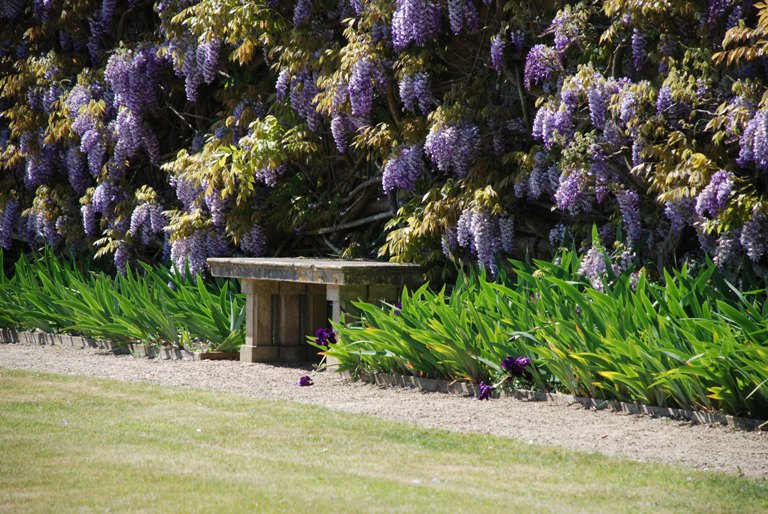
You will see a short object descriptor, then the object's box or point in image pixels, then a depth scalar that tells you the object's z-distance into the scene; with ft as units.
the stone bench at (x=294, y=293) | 47.24
